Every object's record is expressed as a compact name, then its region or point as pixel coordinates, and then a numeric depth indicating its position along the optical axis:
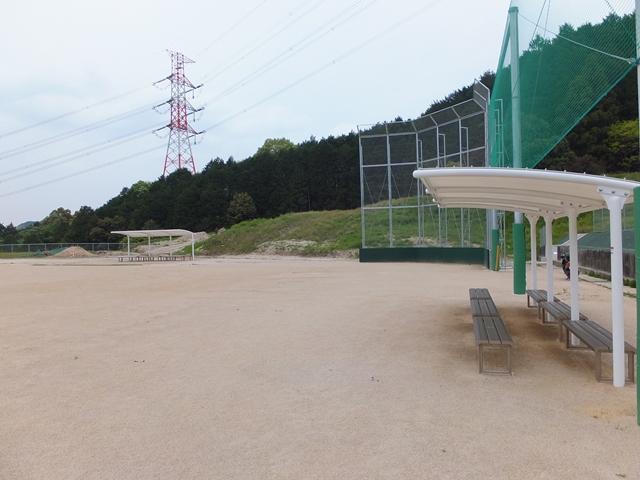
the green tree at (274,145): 90.40
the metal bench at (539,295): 8.32
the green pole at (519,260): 11.62
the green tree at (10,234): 88.66
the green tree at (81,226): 76.56
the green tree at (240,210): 68.62
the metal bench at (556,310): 6.75
